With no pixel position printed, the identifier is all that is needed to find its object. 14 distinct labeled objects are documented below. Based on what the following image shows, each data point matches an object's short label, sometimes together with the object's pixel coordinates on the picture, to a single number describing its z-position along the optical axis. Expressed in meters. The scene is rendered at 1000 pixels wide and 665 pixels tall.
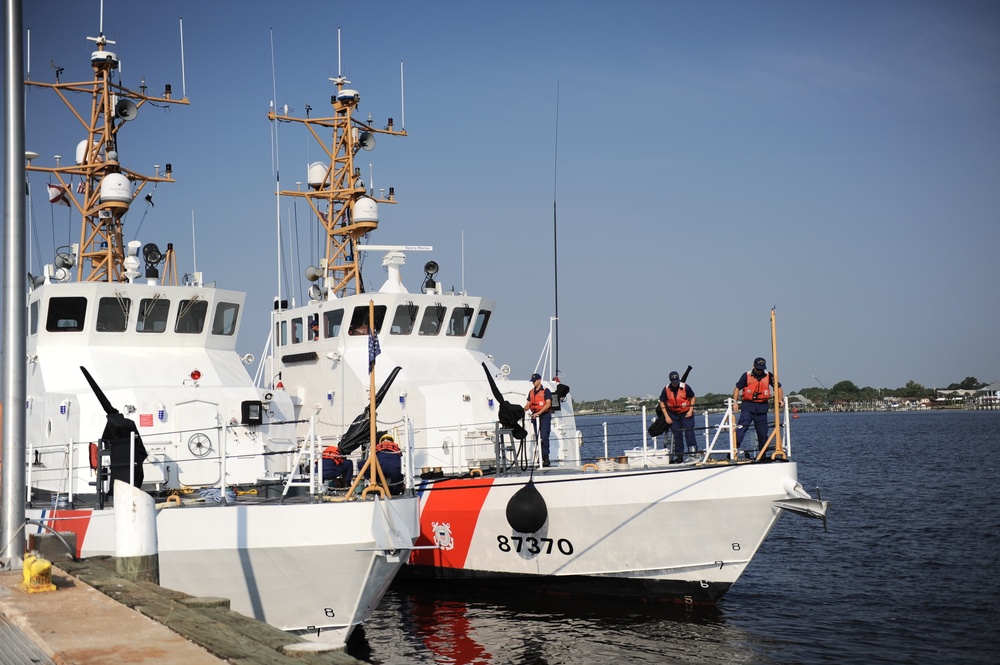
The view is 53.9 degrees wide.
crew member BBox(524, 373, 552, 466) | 15.80
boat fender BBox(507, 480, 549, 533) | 14.34
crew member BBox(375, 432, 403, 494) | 12.09
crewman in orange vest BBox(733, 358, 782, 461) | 13.97
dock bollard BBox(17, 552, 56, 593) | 8.07
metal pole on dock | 8.93
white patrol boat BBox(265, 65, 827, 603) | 13.78
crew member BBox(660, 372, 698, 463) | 14.95
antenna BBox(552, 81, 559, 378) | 19.00
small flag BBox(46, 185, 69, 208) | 18.00
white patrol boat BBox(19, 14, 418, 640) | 10.61
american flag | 10.09
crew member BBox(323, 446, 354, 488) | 12.23
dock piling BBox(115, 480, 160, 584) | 8.34
